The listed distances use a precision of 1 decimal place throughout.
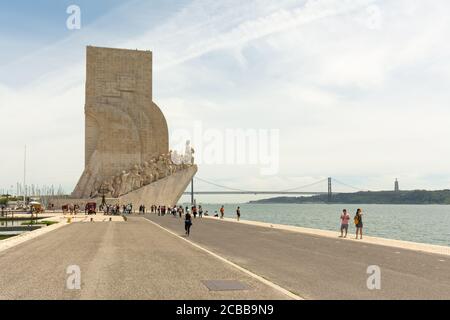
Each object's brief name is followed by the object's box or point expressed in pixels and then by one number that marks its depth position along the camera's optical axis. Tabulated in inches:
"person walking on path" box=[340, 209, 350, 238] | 813.9
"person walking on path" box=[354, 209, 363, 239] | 783.0
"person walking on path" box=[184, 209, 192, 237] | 826.8
